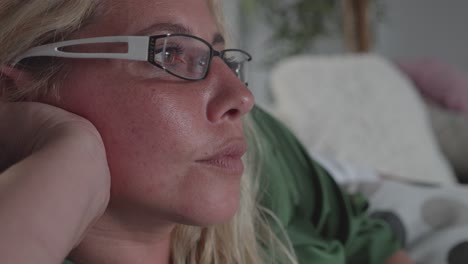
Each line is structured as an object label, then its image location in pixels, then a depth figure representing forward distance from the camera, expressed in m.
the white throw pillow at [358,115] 2.14
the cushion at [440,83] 2.62
